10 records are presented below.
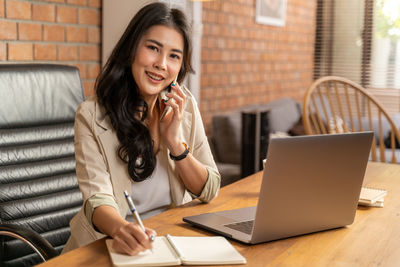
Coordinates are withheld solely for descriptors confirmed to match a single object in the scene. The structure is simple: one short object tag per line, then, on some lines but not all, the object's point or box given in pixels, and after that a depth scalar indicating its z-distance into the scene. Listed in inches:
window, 200.5
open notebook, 36.9
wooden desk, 39.3
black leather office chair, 59.6
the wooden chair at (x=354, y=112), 94.0
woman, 54.2
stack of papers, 55.4
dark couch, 132.0
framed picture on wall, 166.6
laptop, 40.3
